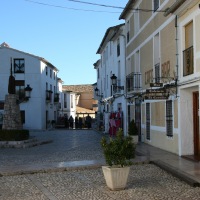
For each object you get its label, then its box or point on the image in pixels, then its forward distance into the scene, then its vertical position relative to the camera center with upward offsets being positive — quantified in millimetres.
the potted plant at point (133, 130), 13126 -853
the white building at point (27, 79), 29123 +3506
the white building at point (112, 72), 16895 +2938
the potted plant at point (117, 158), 5807 -995
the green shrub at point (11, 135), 14076 -1142
